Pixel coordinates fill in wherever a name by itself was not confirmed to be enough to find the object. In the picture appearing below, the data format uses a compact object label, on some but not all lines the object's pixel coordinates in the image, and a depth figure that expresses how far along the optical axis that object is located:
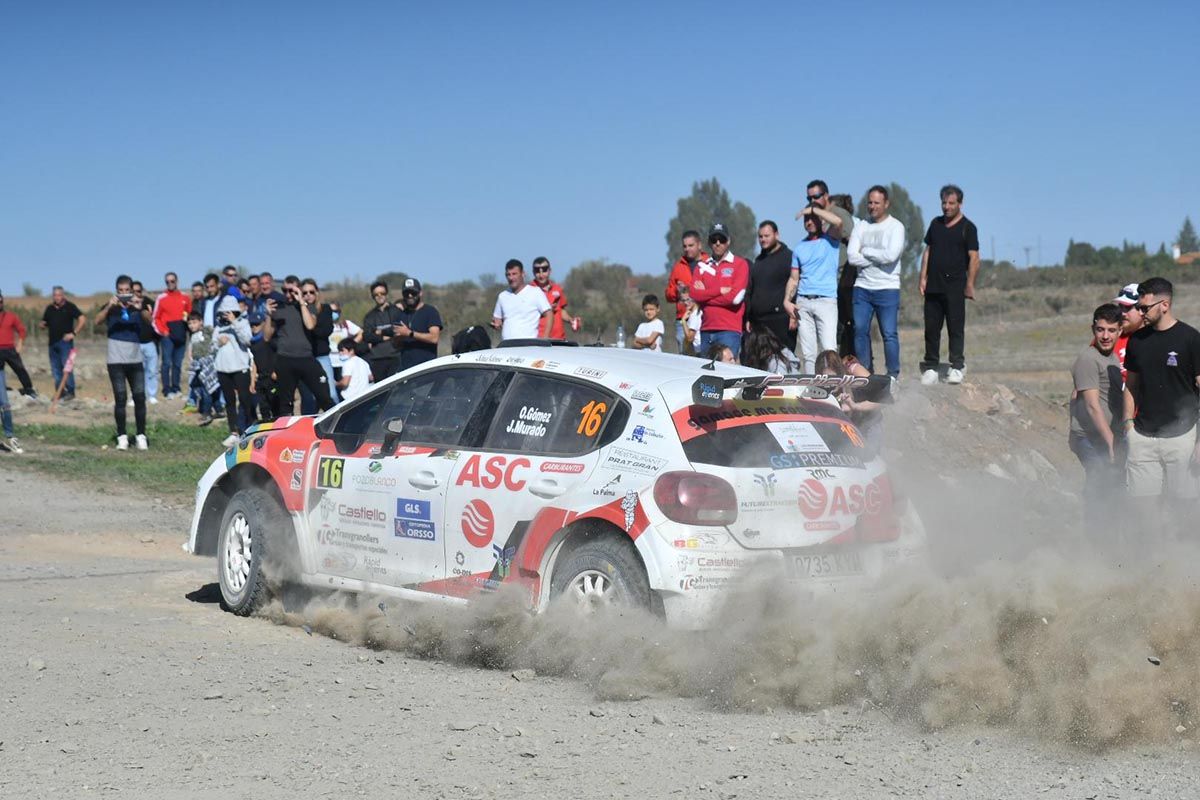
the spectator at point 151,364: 24.25
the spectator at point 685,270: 15.25
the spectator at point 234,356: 18.30
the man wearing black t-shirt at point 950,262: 14.71
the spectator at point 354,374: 17.50
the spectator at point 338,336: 17.84
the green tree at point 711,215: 94.94
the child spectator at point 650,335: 16.56
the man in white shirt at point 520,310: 15.74
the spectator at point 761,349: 11.08
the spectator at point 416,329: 15.43
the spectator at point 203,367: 21.59
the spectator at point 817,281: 14.08
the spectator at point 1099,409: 10.16
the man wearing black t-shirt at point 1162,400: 8.79
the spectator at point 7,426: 18.62
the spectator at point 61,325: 24.14
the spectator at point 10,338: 20.47
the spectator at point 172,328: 23.59
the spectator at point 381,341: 16.83
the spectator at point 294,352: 16.59
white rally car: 7.03
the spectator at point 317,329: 17.33
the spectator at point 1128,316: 9.09
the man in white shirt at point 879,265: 14.26
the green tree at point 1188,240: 78.81
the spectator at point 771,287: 14.05
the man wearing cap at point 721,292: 13.93
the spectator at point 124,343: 17.89
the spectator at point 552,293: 16.34
